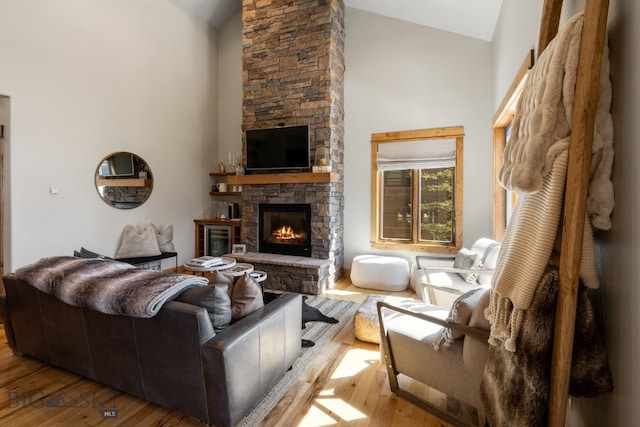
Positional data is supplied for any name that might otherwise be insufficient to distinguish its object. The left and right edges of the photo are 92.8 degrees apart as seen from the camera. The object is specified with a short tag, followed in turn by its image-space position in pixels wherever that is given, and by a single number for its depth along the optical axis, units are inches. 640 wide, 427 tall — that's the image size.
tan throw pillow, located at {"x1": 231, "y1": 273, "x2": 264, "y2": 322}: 71.6
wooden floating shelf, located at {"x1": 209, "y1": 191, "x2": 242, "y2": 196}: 222.8
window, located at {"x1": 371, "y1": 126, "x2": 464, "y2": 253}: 171.8
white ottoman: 163.0
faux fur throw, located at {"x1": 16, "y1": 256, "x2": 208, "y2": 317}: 62.3
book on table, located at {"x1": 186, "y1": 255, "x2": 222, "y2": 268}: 132.3
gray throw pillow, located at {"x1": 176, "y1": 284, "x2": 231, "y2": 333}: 64.7
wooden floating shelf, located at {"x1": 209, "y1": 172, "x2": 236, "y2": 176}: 225.9
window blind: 171.8
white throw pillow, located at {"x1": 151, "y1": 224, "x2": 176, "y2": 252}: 187.5
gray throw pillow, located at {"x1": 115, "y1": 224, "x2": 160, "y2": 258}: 169.3
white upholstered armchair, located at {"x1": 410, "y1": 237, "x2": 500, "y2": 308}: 110.9
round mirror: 163.0
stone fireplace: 171.5
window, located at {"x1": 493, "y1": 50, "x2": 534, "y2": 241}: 142.0
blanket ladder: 36.3
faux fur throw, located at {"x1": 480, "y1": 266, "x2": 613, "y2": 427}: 40.5
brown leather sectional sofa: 60.8
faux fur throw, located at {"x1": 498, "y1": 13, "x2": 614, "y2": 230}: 38.9
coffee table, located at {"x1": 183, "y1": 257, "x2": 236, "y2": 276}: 130.1
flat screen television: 173.0
